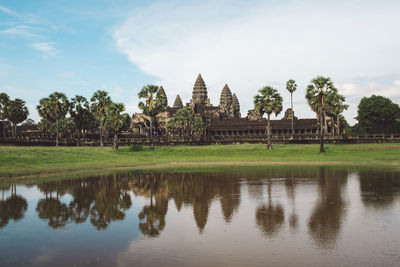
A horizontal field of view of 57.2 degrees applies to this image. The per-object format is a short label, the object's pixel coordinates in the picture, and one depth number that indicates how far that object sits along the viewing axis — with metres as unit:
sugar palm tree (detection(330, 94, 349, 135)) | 57.19
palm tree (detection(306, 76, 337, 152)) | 57.50
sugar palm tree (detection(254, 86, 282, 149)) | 64.69
